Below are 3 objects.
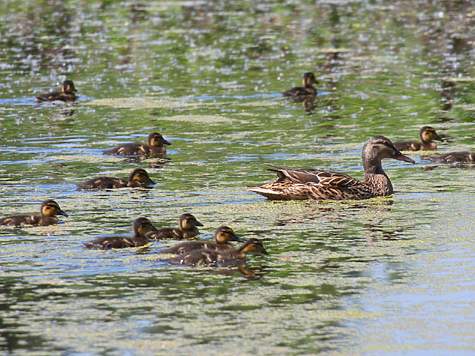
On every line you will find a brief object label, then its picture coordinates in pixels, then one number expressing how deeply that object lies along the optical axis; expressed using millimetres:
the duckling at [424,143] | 25453
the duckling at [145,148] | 25156
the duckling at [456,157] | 22937
